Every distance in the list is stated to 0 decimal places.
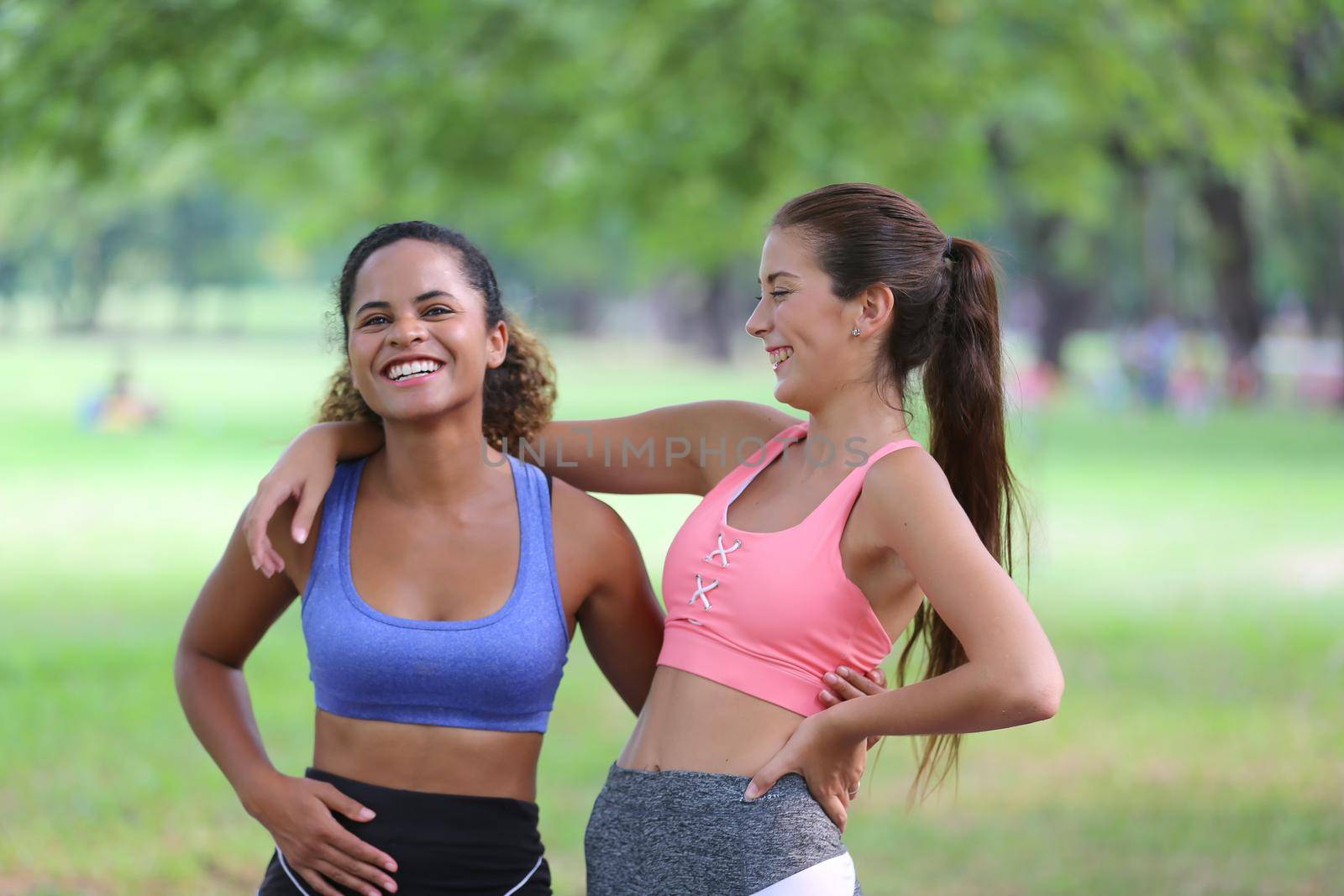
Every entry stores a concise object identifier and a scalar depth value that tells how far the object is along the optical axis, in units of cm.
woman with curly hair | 551
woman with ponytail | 492
